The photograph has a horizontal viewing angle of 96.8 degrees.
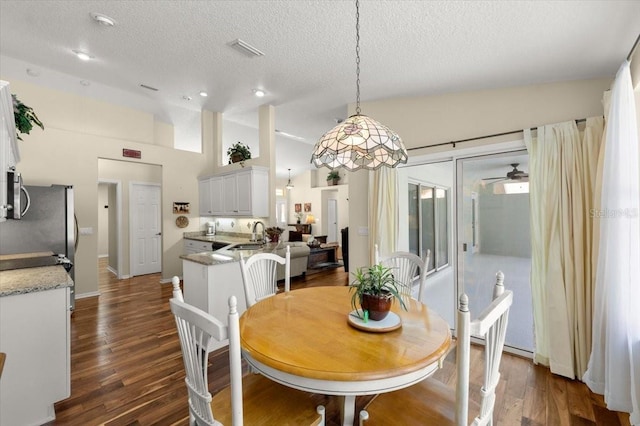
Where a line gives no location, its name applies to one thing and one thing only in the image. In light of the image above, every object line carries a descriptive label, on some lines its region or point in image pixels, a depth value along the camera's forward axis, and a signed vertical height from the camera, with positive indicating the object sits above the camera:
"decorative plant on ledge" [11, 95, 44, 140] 2.54 +0.90
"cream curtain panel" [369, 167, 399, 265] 3.57 +0.03
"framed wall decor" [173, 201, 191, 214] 5.75 +0.14
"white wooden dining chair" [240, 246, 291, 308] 2.17 -0.53
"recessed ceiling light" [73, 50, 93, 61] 3.24 +1.86
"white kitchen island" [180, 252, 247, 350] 2.88 -0.74
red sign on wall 4.93 +1.08
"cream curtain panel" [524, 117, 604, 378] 2.34 -0.25
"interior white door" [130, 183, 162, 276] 6.18 -0.33
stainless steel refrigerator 3.52 -0.15
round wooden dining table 1.13 -0.63
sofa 5.49 -0.98
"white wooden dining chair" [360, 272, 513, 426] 1.02 -0.79
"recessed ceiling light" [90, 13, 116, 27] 2.51 +1.76
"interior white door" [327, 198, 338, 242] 10.45 -0.29
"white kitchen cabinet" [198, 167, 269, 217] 5.03 +0.38
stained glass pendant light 1.66 +0.42
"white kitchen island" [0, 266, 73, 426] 1.73 -0.84
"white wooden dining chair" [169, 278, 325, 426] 1.02 -0.78
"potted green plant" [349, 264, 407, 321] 1.51 -0.44
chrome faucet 5.02 -0.37
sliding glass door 2.87 -0.25
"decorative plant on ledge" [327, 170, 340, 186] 9.80 +1.19
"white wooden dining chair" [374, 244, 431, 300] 2.51 -0.50
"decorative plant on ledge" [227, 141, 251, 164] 5.40 +1.15
